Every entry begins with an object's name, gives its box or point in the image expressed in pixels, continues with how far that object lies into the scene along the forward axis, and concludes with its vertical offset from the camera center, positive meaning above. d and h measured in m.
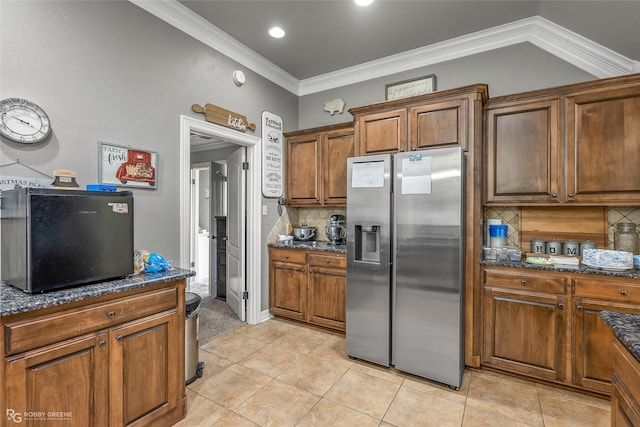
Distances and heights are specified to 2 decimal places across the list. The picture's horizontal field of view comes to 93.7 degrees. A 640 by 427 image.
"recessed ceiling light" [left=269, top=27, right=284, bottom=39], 2.79 +1.71
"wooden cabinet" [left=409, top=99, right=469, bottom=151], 2.43 +0.75
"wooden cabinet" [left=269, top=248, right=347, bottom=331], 3.13 -0.81
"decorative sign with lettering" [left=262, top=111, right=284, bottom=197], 3.46 +0.69
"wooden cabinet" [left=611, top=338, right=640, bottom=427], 0.94 -0.60
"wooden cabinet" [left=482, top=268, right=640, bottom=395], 2.04 -0.81
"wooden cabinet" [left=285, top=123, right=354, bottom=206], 3.38 +0.57
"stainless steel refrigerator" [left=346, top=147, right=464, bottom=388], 2.25 -0.39
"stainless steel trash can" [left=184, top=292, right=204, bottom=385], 2.28 -0.99
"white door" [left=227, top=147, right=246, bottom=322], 3.48 -0.25
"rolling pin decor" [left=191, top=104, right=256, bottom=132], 2.75 +0.94
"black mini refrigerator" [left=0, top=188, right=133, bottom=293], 1.38 -0.12
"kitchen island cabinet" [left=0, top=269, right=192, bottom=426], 1.24 -0.67
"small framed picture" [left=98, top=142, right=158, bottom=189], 2.06 +0.34
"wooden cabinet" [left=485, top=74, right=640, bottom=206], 2.17 +0.53
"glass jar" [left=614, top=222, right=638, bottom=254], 2.30 -0.19
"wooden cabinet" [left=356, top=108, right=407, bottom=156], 2.70 +0.75
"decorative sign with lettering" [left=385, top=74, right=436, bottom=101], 3.11 +1.35
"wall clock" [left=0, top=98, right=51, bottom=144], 1.66 +0.52
